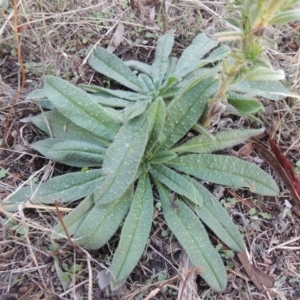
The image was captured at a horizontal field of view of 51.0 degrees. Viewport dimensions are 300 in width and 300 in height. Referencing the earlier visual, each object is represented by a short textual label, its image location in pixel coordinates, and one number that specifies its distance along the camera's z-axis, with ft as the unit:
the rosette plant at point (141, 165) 0.94
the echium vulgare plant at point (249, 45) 0.78
